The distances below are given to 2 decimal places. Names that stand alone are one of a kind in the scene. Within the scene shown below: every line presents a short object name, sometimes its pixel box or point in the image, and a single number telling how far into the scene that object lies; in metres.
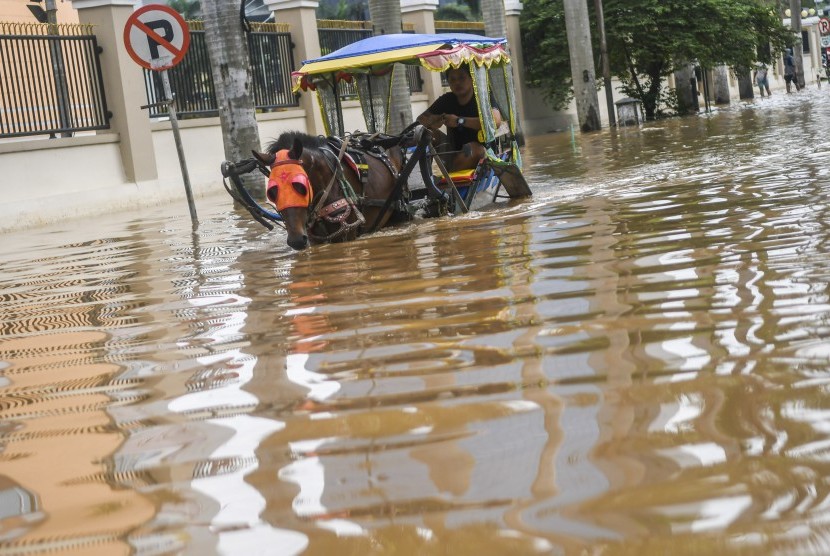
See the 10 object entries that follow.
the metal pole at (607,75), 34.42
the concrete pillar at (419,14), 30.81
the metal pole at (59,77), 18.55
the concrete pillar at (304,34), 25.06
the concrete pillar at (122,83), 19.50
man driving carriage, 13.18
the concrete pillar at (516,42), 36.22
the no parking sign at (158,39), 14.58
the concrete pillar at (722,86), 47.94
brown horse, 10.57
